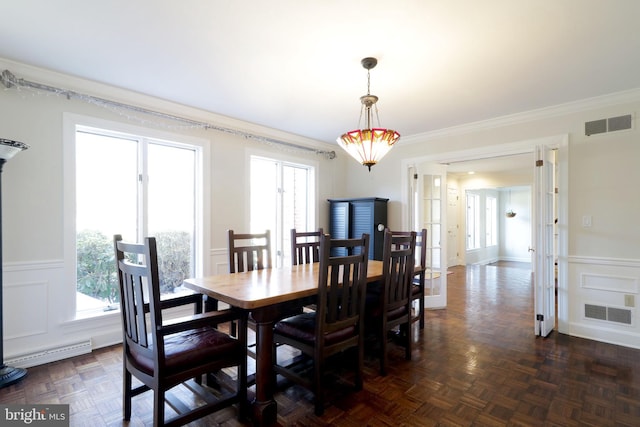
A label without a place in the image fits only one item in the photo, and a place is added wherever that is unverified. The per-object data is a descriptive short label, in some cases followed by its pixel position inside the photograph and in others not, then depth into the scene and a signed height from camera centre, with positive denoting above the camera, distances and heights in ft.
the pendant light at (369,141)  8.09 +1.92
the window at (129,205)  9.96 +0.36
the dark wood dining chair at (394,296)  7.98 -2.22
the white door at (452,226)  26.18 -1.12
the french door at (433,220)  14.12 -0.31
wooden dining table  6.02 -1.69
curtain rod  8.34 +3.53
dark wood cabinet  15.29 -0.26
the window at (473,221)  28.71 -0.73
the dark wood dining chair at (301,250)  10.69 -1.25
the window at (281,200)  14.59 +0.71
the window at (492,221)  31.87 -0.81
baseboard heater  8.42 -3.90
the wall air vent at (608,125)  10.32 +2.94
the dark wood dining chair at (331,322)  6.44 -2.40
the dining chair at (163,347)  5.11 -2.43
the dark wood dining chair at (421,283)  11.03 -2.53
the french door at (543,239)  10.85 -0.93
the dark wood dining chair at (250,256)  9.16 -1.25
